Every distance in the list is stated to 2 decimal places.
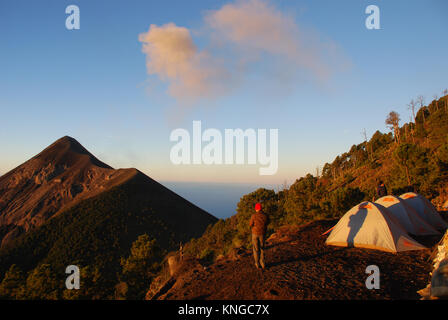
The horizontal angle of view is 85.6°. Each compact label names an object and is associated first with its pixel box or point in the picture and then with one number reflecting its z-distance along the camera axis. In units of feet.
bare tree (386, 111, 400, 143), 234.99
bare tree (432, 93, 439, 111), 242.45
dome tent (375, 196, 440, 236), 43.75
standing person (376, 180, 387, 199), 60.34
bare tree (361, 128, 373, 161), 263.25
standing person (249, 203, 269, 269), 27.07
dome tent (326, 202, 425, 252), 34.94
